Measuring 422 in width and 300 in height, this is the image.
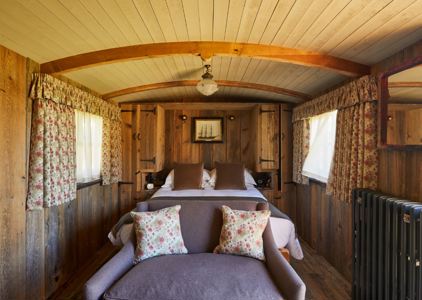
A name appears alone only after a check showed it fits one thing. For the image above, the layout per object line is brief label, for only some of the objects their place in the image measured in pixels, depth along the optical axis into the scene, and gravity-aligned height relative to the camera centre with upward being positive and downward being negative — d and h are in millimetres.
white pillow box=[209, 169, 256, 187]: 3986 -476
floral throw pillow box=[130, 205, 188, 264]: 1953 -665
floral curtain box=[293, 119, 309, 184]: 3705 +18
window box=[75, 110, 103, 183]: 3154 +35
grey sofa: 1514 -819
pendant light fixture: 2600 +641
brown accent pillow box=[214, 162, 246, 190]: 3805 -418
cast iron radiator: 1564 -697
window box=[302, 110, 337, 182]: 3138 +28
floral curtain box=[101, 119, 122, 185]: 3633 -52
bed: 2377 -783
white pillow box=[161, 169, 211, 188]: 3978 -484
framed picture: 4488 +318
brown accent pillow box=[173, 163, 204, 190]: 3860 -421
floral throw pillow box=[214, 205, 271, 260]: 1961 -655
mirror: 1780 +307
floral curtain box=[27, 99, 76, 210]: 2190 -74
